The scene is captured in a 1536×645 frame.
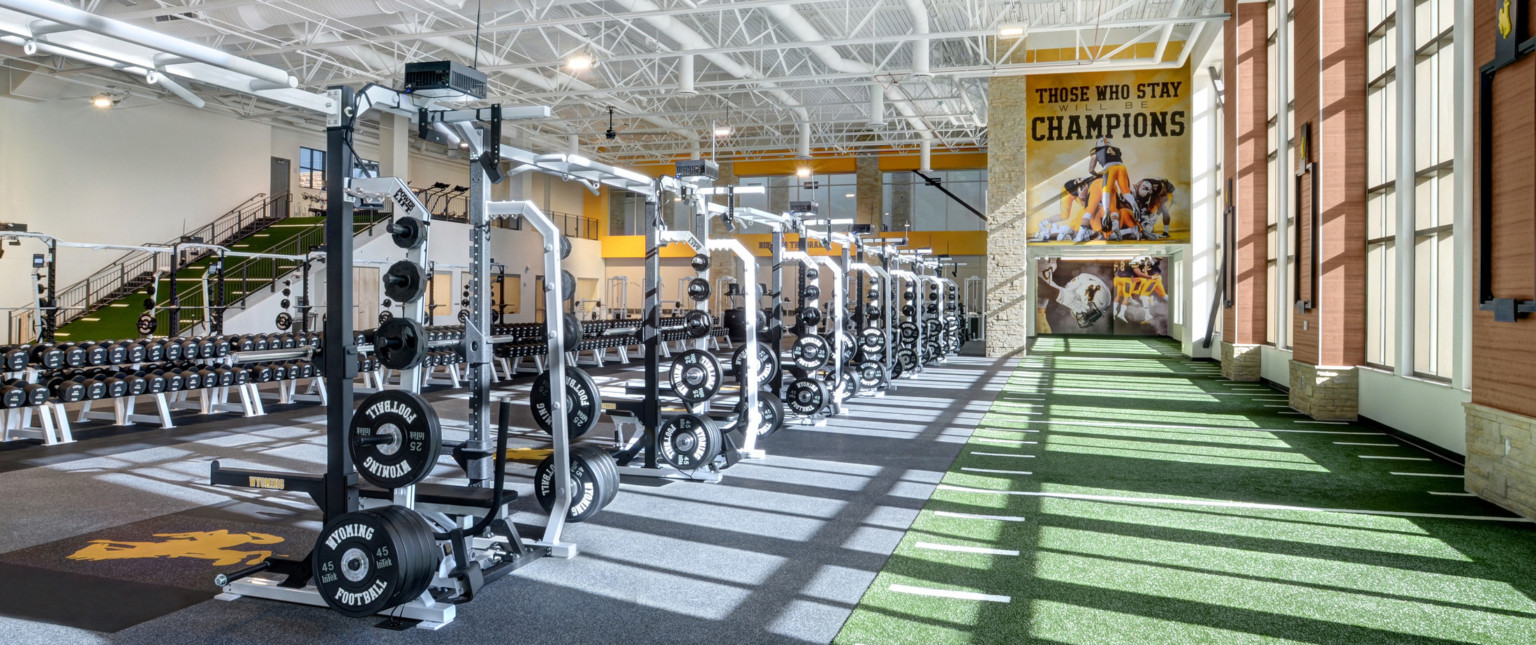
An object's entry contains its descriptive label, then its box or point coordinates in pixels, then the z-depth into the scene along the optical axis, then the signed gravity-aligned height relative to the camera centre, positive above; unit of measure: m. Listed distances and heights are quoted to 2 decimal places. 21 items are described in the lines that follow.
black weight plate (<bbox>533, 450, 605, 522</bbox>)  4.48 -0.83
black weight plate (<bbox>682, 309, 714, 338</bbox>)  7.12 +0.01
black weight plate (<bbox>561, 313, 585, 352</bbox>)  5.02 -0.05
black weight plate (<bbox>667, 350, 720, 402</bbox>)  6.70 -0.38
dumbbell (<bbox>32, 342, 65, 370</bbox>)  7.24 -0.26
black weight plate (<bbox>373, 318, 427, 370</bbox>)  3.73 -0.08
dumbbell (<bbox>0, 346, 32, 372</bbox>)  7.03 -0.27
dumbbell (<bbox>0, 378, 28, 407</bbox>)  6.83 -0.53
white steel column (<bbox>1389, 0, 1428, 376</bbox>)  7.49 +1.26
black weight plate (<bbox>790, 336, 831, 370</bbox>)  9.98 -0.29
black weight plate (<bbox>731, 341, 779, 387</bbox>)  8.01 -0.33
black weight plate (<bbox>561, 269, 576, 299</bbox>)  4.52 +0.21
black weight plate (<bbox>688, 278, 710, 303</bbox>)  6.84 +0.27
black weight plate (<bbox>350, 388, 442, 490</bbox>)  3.49 -0.44
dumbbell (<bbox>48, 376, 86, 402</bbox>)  7.27 -0.53
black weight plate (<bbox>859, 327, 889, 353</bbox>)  12.04 -0.19
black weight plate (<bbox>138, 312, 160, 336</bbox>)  10.97 +0.01
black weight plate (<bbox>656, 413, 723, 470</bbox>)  5.88 -0.76
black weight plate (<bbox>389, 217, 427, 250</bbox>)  4.00 +0.41
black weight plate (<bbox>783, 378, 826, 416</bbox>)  8.69 -0.69
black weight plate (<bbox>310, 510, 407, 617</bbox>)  3.21 -0.86
